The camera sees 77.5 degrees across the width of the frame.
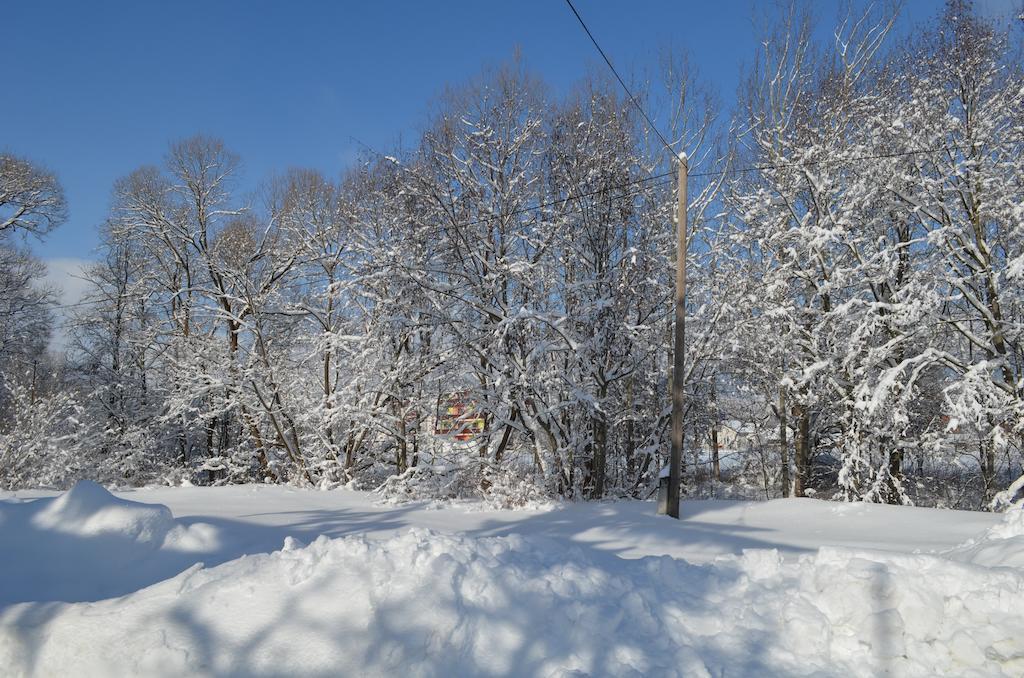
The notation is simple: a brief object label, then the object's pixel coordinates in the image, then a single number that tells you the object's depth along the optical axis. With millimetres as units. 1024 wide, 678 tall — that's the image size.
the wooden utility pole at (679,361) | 9805
